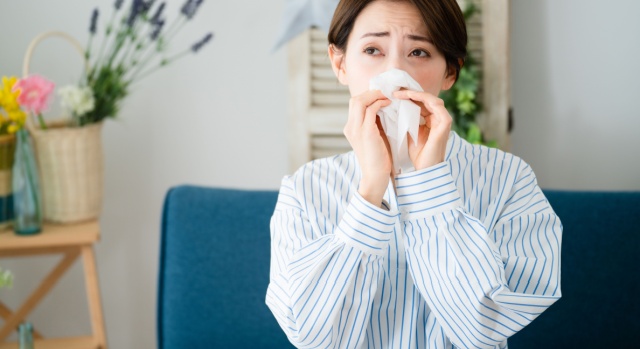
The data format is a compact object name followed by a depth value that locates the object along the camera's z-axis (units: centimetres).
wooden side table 198
